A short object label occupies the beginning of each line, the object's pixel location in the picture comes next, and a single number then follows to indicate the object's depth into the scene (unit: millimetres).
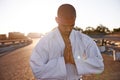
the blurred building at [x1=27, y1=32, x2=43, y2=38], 124875
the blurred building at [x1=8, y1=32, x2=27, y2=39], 65494
